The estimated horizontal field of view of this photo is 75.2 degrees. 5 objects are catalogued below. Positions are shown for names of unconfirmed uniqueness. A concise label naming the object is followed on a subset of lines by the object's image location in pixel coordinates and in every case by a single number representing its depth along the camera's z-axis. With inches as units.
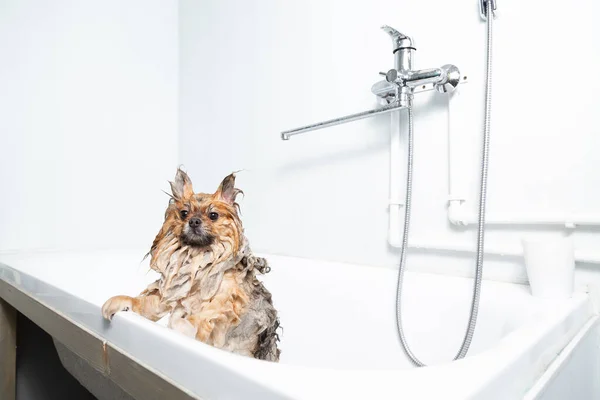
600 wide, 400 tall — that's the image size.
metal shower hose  34.0
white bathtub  14.9
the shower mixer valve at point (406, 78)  40.6
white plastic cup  31.3
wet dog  25.5
